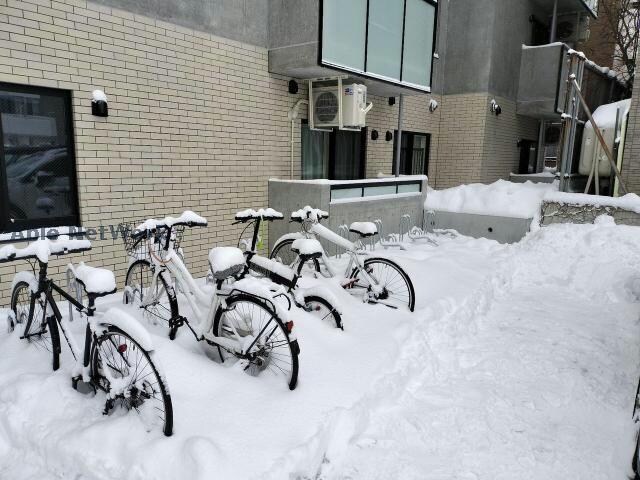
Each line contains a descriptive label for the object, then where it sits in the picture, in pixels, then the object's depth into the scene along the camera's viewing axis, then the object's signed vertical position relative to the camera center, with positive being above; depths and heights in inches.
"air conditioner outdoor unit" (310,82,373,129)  305.1 +34.4
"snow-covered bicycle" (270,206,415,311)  186.7 -45.6
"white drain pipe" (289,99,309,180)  308.7 +28.3
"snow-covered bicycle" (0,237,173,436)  106.7 -48.7
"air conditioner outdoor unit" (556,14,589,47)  581.0 +172.8
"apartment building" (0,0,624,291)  195.6 +27.2
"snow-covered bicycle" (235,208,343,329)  156.5 -47.9
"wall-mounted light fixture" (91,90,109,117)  207.5 +20.8
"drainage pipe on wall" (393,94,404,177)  385.7 +14.9
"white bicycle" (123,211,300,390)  124.3 -45.6
